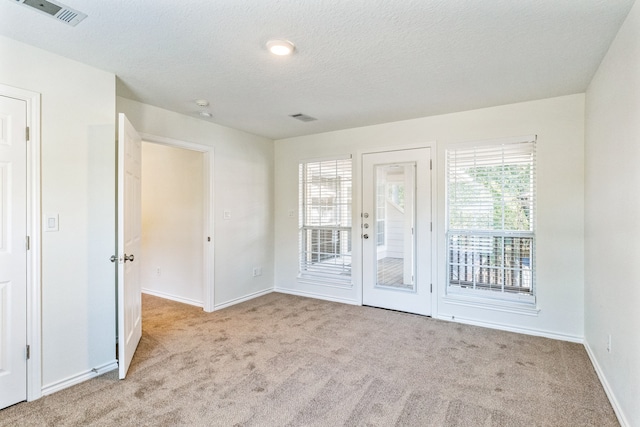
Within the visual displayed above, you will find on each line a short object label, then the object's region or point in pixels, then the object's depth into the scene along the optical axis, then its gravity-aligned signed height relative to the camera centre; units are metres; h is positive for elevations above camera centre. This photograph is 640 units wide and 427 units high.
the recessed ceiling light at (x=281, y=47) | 2.17 +1.11
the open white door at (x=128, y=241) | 2.47 -0.24
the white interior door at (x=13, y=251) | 2.14 -0.25
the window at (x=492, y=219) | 3.43 -0.07
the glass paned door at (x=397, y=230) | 3.99 -0.22
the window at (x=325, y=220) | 4.64 -0.11
